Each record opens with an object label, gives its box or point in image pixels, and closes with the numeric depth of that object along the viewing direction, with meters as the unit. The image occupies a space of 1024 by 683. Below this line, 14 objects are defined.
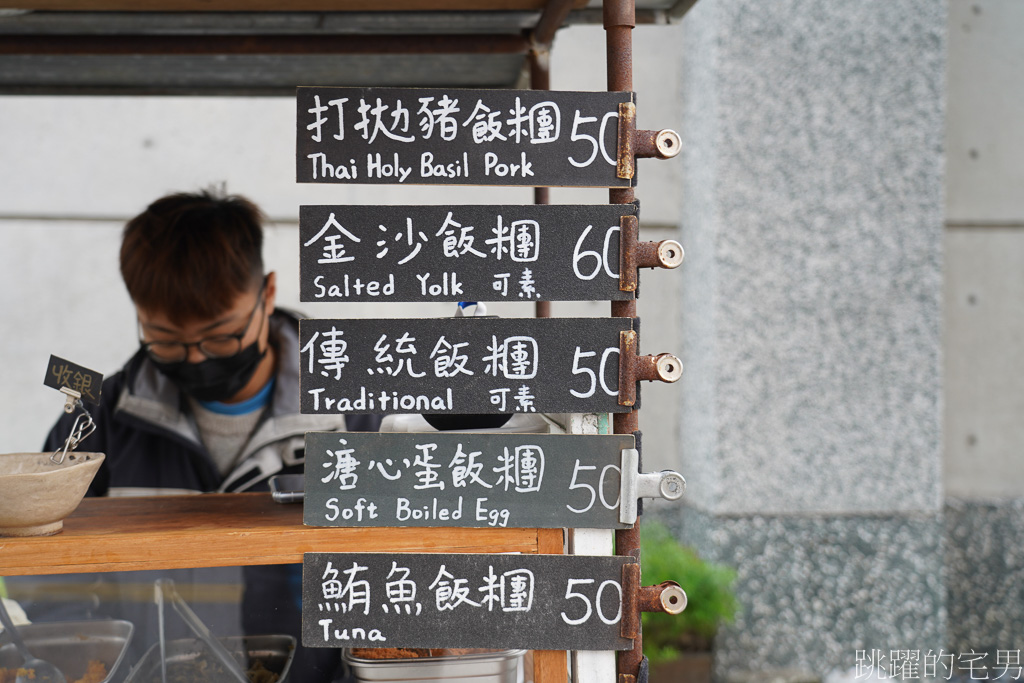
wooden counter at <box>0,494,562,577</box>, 2.32
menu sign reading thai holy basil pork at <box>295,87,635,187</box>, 2.35
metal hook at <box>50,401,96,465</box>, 2.37
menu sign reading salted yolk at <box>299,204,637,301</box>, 2.34
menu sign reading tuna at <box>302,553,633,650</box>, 2.35
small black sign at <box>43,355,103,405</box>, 2.37
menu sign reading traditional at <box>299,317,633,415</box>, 2.34
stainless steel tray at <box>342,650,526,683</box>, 2.38
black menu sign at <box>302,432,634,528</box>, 2.34
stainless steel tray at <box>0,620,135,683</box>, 2.40
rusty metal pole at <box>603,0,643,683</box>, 2.36
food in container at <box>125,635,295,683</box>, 2.42
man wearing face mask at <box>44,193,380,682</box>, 2.85
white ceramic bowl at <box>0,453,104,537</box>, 2.30
